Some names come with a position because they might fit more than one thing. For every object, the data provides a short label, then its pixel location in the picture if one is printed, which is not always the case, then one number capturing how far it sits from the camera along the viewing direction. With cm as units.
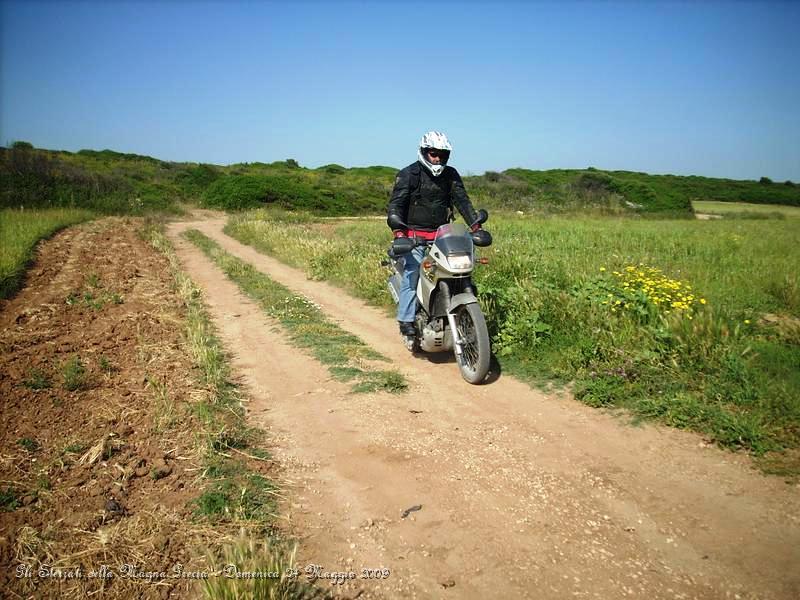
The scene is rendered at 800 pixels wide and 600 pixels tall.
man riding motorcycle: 589
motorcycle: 518
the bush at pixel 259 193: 3259
